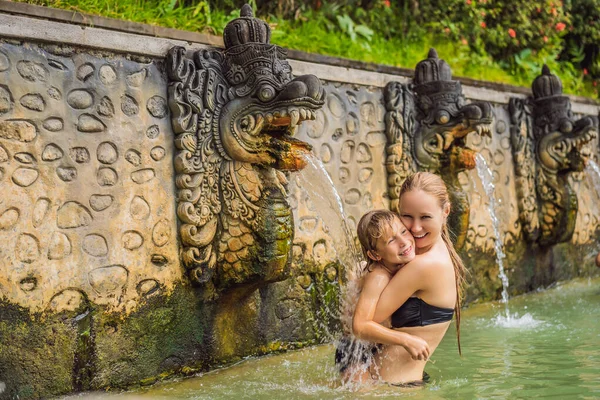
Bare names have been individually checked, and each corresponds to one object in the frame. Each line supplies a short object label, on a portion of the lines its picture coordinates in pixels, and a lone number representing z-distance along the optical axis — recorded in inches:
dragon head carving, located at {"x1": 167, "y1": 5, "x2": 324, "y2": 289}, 193.2
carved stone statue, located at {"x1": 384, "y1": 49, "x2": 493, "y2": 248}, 261.7
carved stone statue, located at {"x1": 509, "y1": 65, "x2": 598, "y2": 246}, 322.7
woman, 161.8
